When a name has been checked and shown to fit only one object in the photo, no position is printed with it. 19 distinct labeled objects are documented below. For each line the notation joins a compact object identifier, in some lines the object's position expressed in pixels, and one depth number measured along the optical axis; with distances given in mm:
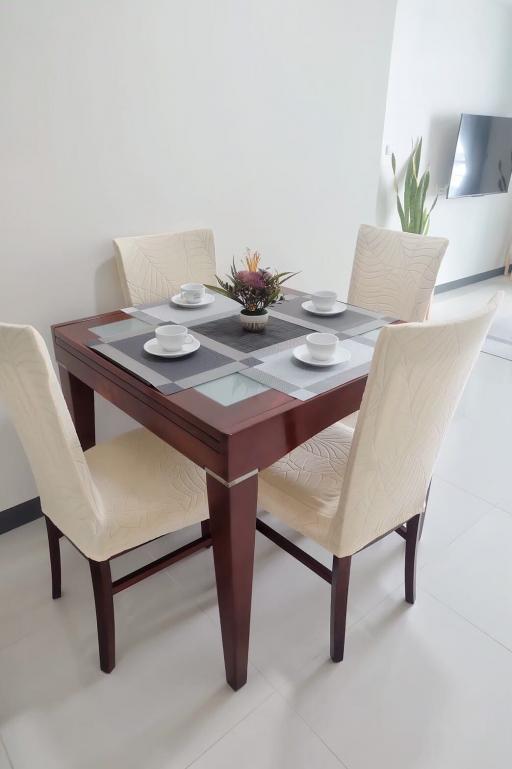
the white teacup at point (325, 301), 1831
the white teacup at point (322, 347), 1384
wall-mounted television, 4215
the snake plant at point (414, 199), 3680
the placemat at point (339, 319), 1698
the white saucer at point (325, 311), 1825
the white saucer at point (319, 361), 1386
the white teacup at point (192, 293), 1866
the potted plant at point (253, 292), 1502
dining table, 1143
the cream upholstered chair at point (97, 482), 1026
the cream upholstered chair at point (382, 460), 1016
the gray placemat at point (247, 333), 1543
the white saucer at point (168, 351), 1413
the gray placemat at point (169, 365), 1294
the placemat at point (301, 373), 1268
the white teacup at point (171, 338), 1407
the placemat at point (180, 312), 1733
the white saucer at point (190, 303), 1842
